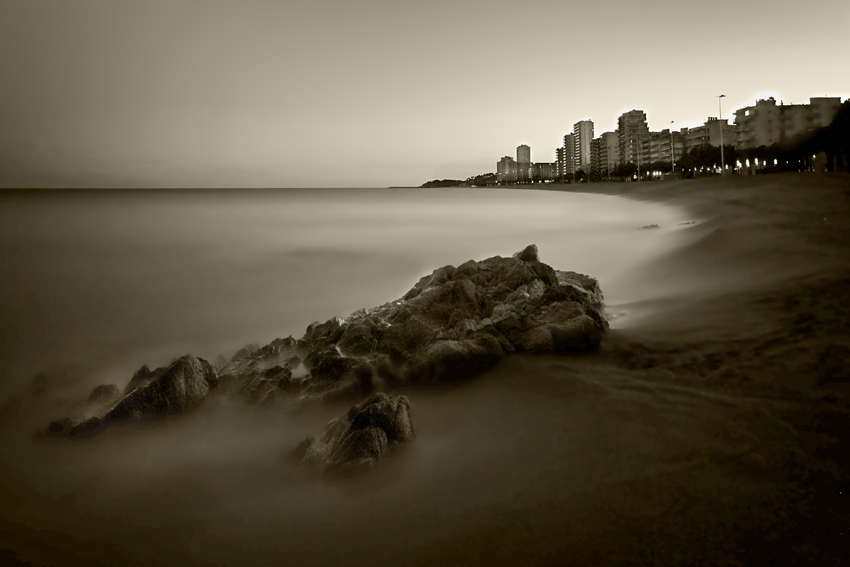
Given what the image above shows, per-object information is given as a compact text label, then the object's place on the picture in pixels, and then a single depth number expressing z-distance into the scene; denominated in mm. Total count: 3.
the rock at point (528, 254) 9016
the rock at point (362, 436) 4273
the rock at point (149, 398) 5352
